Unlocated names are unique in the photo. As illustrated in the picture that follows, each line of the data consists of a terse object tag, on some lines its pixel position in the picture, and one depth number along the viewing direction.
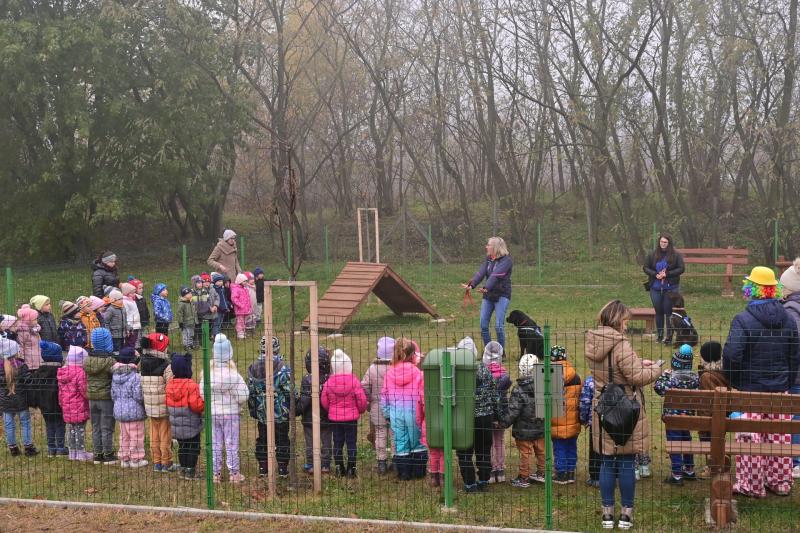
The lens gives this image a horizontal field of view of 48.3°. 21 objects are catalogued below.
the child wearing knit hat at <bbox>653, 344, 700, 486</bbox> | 6.68
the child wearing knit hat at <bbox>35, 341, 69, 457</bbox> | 7.88
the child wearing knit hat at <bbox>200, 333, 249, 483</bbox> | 7.10
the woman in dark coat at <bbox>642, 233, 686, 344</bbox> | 12.73
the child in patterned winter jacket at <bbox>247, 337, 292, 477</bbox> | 7.02
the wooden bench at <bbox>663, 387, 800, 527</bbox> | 5.81
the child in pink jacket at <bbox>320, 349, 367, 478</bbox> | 6.98
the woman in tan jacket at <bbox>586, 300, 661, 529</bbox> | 5.78
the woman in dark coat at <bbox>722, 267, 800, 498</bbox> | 6.28
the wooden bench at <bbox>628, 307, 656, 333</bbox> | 13.51
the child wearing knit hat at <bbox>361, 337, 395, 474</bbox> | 7.20
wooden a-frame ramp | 13.81
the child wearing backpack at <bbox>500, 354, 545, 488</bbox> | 6.62
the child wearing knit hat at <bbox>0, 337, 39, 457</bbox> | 8.00
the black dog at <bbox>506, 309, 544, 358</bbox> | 7.18
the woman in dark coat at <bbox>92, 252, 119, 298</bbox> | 13.24
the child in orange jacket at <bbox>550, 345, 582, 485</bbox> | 6.61
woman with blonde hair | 11.50
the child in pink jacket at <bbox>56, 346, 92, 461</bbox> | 7.72
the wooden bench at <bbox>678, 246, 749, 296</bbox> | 18.00
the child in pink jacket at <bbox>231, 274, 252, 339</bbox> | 13.55
